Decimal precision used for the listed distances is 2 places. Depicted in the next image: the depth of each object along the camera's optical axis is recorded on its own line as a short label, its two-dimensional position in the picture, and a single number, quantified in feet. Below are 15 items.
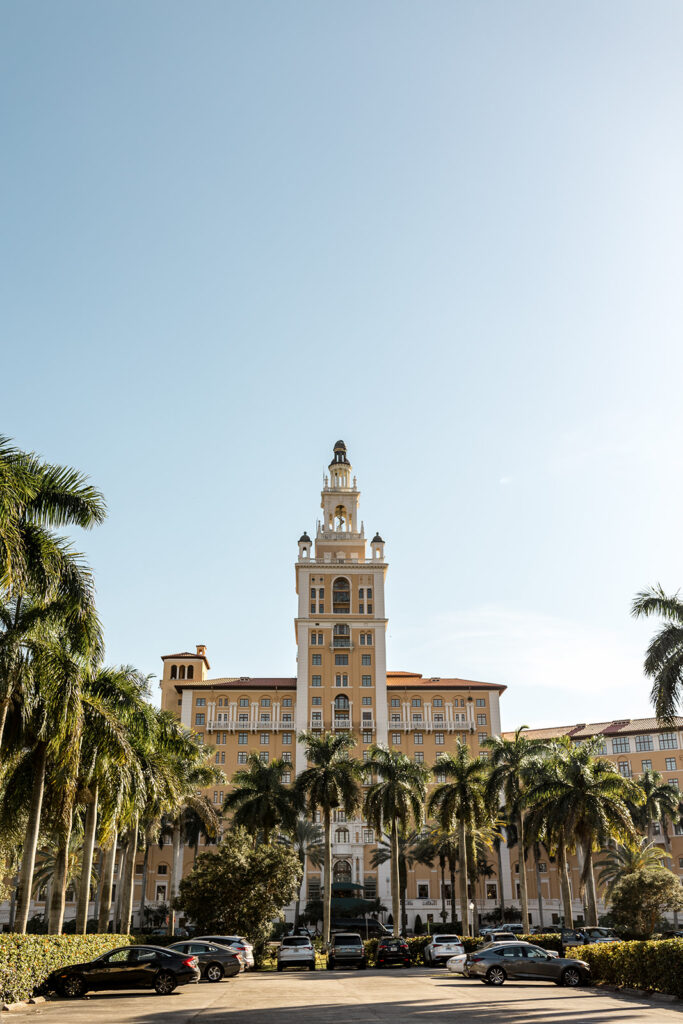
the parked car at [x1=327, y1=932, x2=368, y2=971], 129.49
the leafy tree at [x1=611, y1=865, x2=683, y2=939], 149.79
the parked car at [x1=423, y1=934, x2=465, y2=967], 132.36
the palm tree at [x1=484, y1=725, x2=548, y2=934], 171.01
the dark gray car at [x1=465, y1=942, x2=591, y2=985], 94.12
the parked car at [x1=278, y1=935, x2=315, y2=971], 129.29
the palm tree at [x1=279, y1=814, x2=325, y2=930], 250.98
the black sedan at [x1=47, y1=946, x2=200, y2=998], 81.71
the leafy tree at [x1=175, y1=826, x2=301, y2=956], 143.23
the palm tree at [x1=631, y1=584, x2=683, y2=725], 92.38
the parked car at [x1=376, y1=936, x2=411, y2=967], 132.87
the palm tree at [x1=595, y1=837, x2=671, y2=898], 190.49
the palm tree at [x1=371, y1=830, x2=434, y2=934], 255.50
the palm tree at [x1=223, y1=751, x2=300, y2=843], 189.78
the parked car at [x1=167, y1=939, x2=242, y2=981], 106.63
